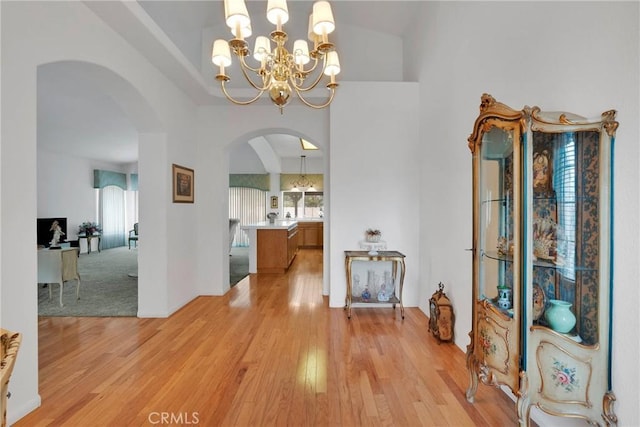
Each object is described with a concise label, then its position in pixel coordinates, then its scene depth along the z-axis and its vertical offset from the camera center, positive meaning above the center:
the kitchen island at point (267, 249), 6.17 -0.80
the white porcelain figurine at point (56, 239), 4.28 -0.43
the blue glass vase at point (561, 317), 1.51 -0.53
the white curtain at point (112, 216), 9.84 -0.22
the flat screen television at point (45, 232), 7.00 -0.54
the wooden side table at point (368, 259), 3.60 -0.67
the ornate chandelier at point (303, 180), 10.34 +1.05
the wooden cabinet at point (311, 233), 9.92 -0.76
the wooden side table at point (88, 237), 8.76 -0.80
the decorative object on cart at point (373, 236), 3.83 -0.32
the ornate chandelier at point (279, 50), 1.99 +1.24
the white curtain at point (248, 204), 10.47 +0.21
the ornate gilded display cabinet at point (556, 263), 1.42 -0.26
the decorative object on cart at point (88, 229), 8.85 -0.58
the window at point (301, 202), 10.56 +0.29
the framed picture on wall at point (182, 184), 3.87 +0.36
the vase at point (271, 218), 6.98 -0.18
